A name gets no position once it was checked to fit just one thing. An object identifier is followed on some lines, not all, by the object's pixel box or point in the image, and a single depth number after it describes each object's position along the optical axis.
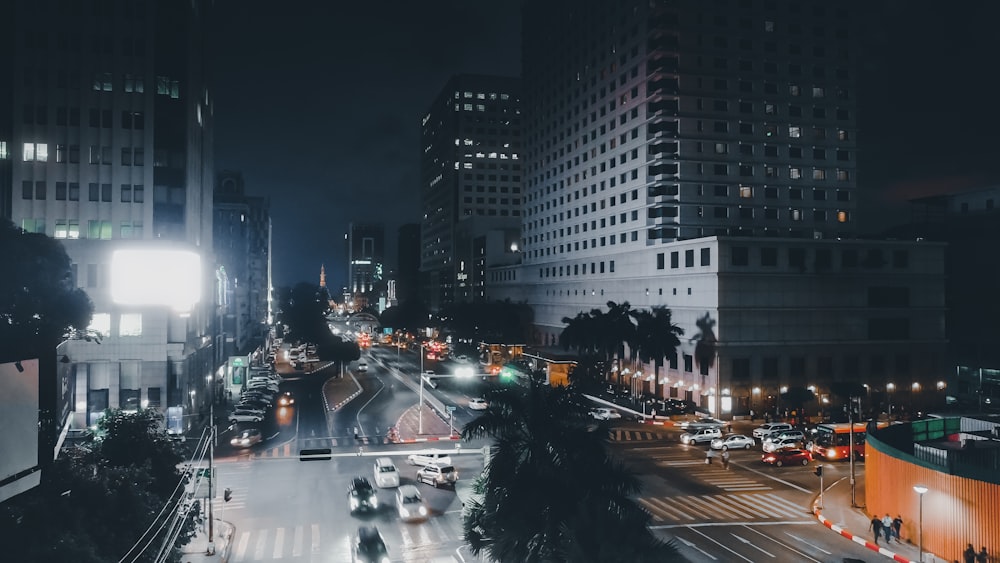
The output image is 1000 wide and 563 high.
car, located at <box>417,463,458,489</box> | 39.44
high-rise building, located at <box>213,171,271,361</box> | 100.81
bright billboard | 58.72
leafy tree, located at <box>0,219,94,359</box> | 30.48
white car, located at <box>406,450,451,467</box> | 41.91
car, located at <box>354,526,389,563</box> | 25.70
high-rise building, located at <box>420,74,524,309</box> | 195.38
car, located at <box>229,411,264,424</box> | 60.81
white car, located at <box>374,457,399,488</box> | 39.03
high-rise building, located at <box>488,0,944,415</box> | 70.81
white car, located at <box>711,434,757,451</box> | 50.12
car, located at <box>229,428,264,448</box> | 51.66
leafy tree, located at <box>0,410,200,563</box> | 16.98
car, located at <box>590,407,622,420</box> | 63.01
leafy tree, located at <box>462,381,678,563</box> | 19.31
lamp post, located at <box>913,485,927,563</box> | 26.41
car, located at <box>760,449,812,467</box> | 45.72
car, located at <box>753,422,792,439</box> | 54.03
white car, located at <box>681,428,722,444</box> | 52.84
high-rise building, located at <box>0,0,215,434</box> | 58.56
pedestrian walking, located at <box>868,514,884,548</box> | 30.12
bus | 48.28
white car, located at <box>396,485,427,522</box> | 33.50
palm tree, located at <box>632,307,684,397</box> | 72.25
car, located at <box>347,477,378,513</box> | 34.47
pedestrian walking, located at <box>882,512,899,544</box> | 30.06
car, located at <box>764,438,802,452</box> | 47.44
